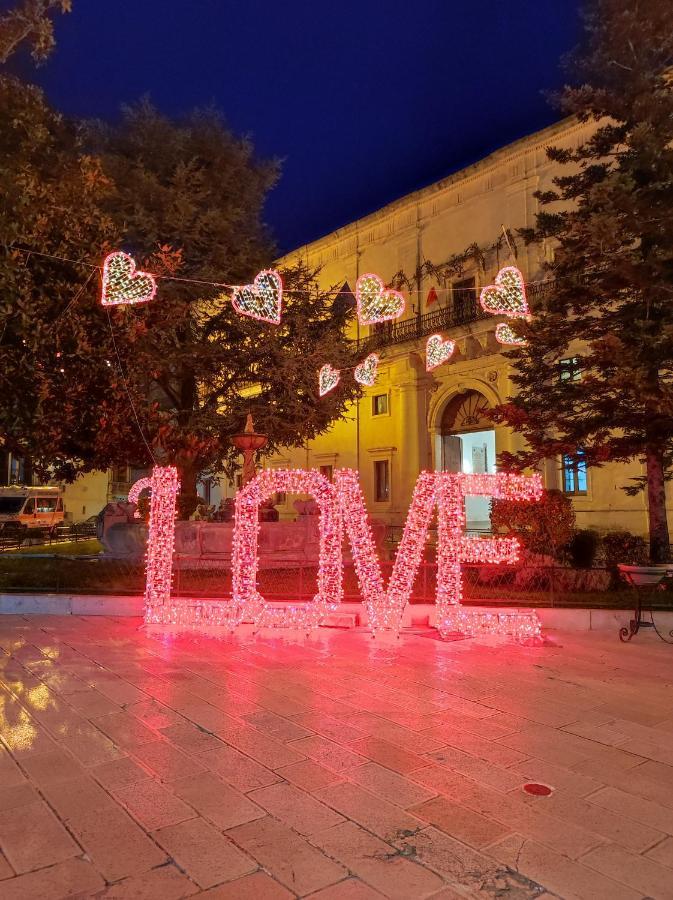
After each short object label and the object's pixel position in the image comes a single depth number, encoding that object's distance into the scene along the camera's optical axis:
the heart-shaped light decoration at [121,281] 9.88
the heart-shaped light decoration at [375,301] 12.51
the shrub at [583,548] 14.90
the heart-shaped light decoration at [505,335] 14.44
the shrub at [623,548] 13.64
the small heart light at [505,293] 12.46
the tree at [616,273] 10.84
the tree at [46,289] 8.83
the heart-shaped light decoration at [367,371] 18.62
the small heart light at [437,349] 15.13
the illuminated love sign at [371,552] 8.53
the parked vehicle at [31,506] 30.86
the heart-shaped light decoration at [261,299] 12.81
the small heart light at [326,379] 17.53
